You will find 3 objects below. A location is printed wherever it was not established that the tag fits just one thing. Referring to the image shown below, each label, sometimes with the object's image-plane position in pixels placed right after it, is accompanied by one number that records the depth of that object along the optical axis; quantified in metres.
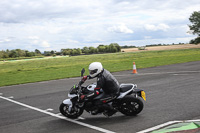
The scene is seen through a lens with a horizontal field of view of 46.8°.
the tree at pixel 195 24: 83.09
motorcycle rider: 6.14
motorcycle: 6.24
